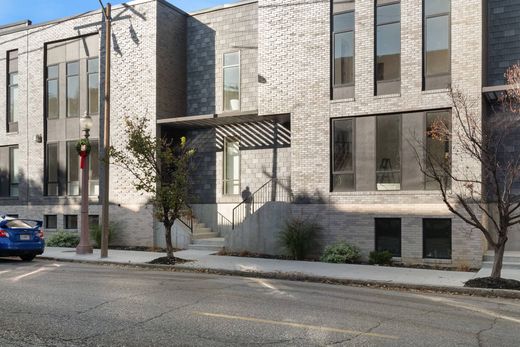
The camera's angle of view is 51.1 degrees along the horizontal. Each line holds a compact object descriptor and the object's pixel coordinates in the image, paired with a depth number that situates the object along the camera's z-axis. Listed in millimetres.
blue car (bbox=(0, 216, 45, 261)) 16266
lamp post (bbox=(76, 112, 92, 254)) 18266
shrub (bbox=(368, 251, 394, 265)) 15562
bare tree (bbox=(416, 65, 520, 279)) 14547
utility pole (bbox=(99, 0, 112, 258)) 17219
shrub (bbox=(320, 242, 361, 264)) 15970
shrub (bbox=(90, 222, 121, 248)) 20906
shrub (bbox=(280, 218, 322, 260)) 16766
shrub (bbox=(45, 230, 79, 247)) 21281
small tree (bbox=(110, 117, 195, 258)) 15672
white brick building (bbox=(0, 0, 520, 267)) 15758
